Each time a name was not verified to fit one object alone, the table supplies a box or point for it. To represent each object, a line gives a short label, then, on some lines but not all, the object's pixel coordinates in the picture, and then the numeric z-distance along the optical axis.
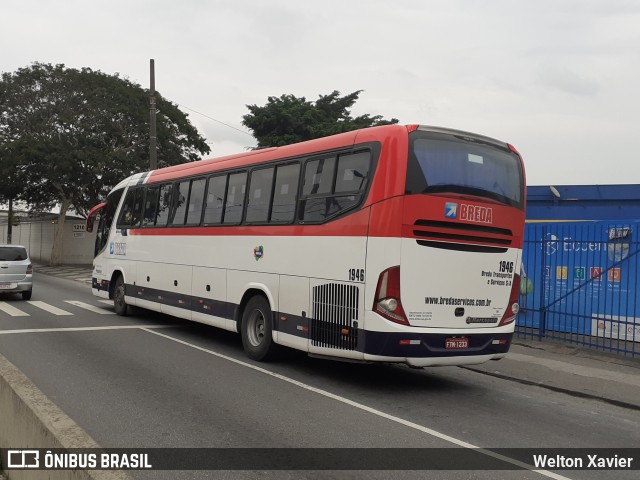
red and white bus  6.83
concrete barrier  3.37
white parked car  16.27
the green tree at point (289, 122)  30.08
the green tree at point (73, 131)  28.39
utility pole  20.70
